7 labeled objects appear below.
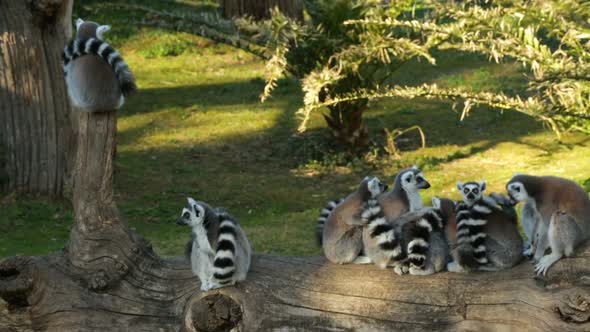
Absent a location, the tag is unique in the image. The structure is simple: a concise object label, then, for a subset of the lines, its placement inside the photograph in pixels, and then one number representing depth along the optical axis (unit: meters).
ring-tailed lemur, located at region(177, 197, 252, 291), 9.77
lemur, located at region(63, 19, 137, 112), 10.62
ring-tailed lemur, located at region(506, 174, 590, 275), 9.18
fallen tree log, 9.35
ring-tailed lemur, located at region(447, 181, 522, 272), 9.68
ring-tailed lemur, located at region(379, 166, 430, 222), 11.04
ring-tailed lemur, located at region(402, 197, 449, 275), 9.75
